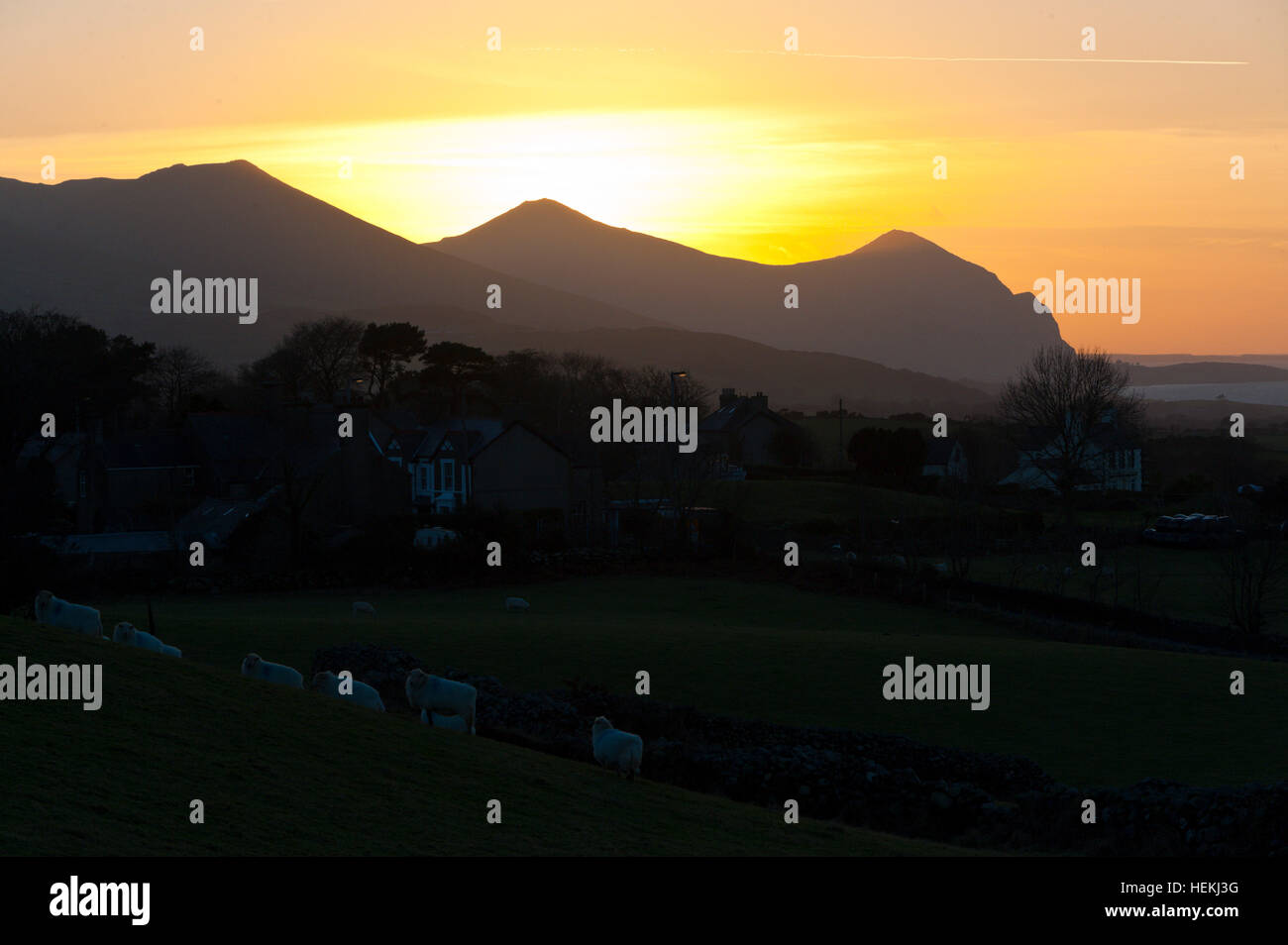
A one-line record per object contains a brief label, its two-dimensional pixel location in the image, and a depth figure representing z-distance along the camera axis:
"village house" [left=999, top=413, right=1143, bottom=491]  95.06
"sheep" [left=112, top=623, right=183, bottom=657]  26.58
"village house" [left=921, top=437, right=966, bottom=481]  126.44
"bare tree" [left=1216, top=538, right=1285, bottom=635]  51.88
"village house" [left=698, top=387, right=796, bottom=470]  129.62
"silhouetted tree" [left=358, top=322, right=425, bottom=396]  141.12
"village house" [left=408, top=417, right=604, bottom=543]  80.38
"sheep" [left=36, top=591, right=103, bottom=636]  26.06
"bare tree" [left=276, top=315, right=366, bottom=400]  147.50
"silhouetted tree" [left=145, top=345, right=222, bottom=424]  146.75
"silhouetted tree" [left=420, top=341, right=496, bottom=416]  132.62
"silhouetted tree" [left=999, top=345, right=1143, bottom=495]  93.50
